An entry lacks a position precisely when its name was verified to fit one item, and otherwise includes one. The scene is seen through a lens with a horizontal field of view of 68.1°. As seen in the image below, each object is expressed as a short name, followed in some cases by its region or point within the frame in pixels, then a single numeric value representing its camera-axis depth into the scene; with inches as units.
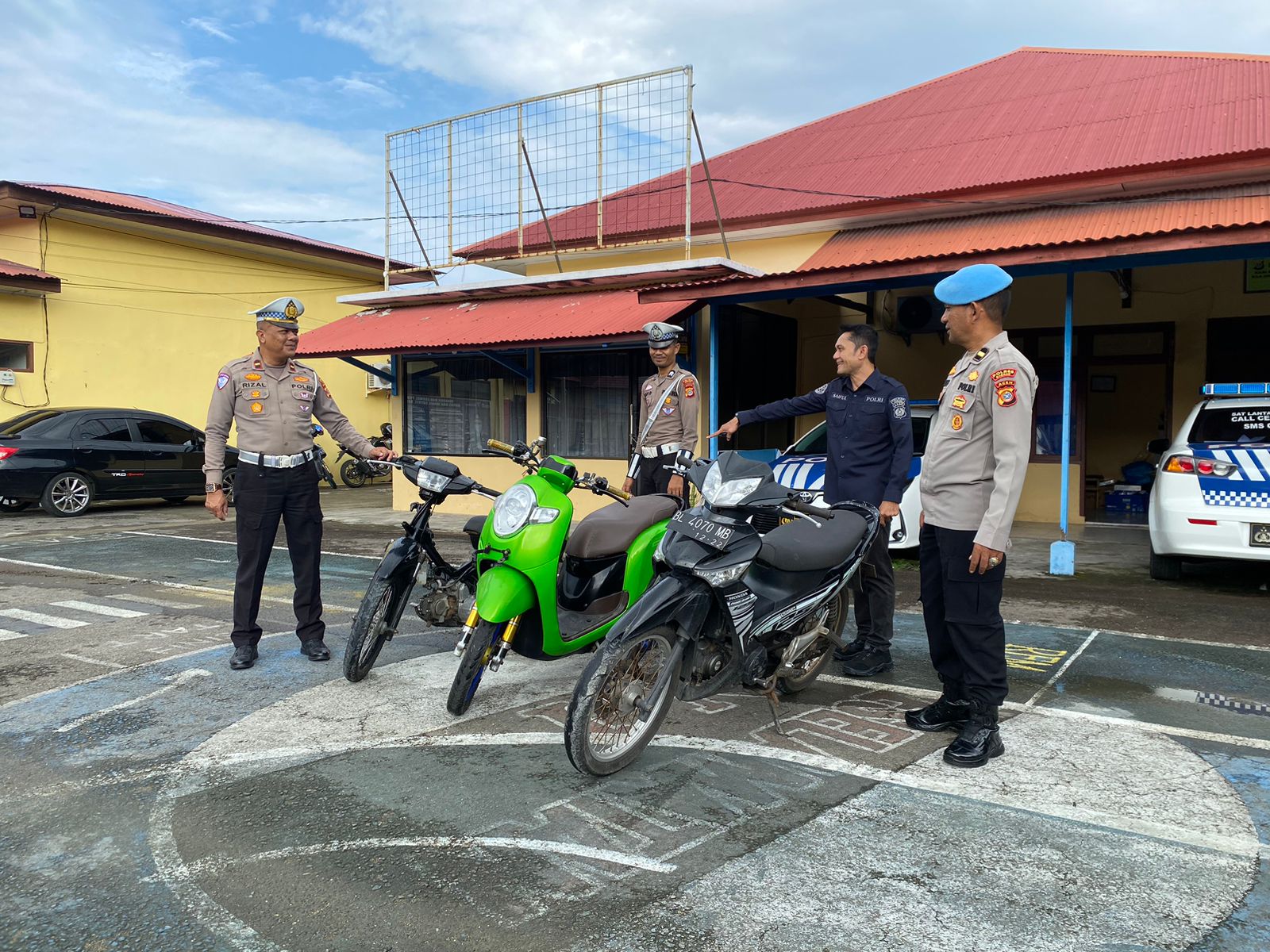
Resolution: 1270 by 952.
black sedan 499.8
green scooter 154.8
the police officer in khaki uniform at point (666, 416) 258.1
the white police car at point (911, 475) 318.0
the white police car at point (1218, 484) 261.6
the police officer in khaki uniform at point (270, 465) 200.4
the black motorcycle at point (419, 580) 179.6
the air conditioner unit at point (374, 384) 861.3
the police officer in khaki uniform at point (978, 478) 136.9
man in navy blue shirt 191.2
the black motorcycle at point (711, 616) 132.6
